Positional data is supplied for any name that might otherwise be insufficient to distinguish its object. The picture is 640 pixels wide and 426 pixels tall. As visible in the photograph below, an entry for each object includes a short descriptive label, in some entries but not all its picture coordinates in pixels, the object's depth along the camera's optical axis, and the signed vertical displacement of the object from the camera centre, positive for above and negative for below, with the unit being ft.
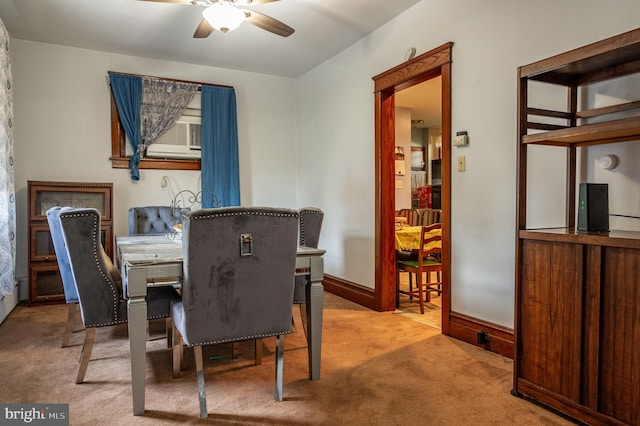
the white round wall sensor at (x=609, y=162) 6.98 +0.51
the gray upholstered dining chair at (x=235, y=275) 5.97 -1.21
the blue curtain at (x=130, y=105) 14.90 +3.32
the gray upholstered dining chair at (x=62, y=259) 8.29 -1.27
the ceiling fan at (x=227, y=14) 8.38 +3.77
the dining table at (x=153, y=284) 6.29 -1.46
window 15.10 +1.93
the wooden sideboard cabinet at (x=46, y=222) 13.11 -0.81
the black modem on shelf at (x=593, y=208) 6.42 -0.25
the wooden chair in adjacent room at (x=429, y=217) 18.63 -1.07
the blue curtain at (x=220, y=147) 16.51 +1.95
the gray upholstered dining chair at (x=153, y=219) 13.24 -0.74
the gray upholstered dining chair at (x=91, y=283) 6.94 -1.50
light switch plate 9.89 +0.72
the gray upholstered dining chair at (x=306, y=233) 9.06 -0.84
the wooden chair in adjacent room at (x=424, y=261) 12.17 -2.09
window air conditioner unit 15.85 +2.10
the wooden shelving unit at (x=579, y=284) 5.50 -1.34
